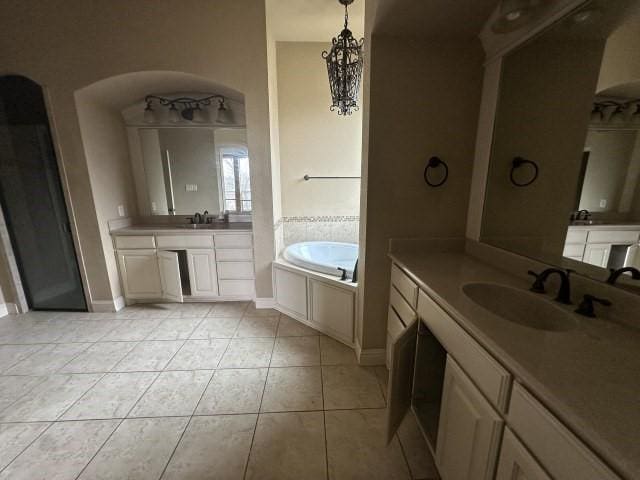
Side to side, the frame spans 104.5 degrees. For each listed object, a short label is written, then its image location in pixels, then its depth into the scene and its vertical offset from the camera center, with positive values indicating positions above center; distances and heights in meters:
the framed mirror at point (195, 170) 2.93 +0.26
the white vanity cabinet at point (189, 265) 2.67 -0.80
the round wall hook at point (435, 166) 1.56 +0.14
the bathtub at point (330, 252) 2.95 -0.73
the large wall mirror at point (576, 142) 0.91 +0.21
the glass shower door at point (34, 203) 2.33 -0.10
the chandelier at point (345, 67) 1.91 +0.95
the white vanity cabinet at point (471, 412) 0.54 -0.68
